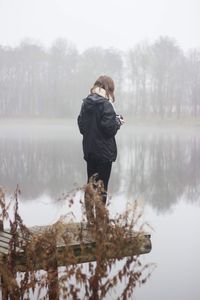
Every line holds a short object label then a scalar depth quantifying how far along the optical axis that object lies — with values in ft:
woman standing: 21.01
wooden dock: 13.67
